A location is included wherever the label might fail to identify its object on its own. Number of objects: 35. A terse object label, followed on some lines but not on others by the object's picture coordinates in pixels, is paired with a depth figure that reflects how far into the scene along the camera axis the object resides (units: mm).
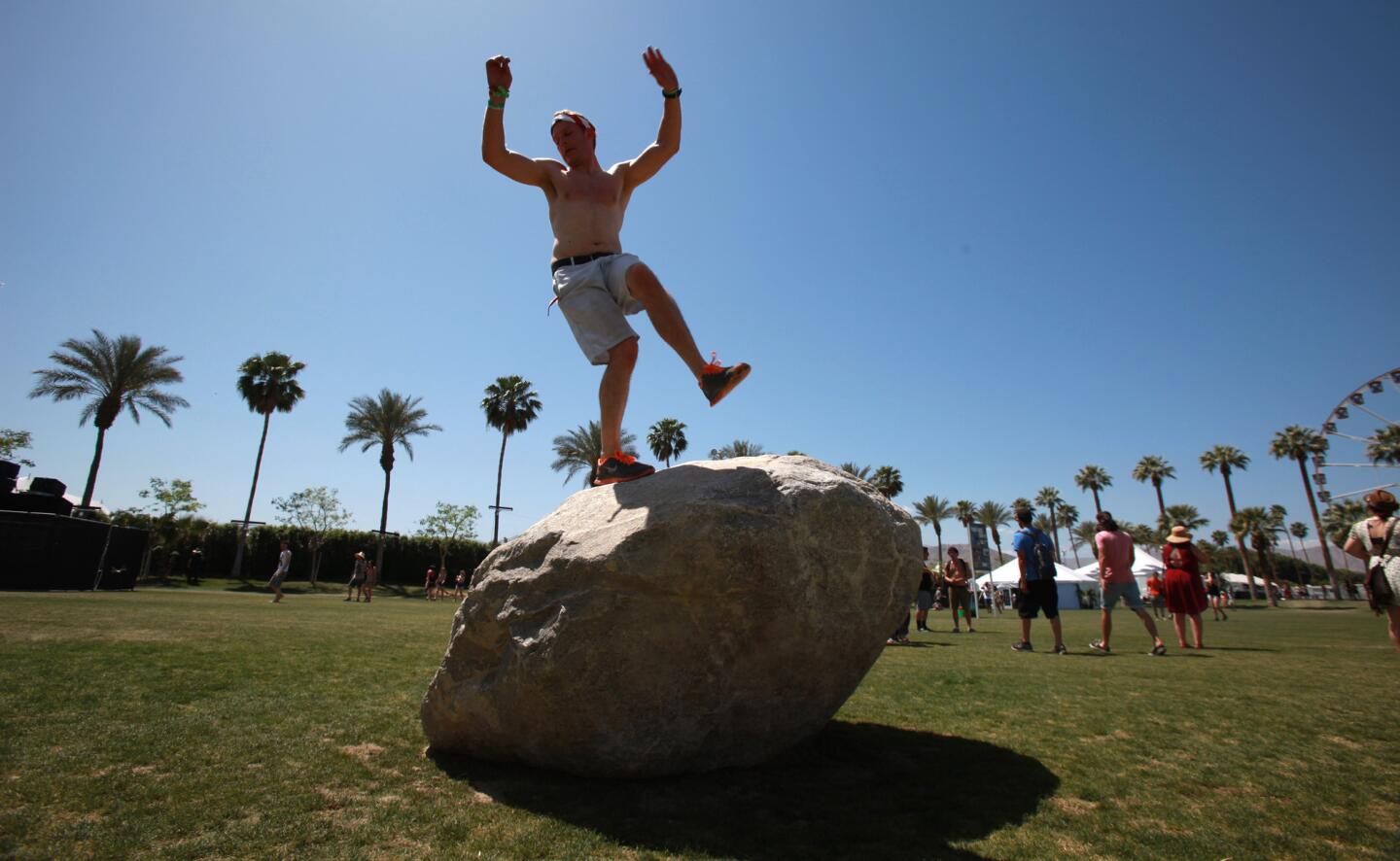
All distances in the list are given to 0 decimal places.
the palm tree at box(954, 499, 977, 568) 71625
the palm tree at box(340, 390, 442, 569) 40688
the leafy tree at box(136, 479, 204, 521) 37125
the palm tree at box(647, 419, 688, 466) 46531
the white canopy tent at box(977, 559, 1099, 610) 34216
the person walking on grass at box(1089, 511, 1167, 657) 7863
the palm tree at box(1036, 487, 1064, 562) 74875
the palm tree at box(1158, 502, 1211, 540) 60778
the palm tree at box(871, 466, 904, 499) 51572
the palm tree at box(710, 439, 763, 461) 34506
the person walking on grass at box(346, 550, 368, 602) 23344
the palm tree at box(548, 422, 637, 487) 40219
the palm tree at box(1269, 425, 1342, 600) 55000
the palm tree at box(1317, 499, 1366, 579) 49875
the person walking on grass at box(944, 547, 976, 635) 13630
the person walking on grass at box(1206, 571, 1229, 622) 19920
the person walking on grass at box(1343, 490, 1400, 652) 5117
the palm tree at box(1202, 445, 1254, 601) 60062
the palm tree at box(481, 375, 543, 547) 44000
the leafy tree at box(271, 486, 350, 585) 40594
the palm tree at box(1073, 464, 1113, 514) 68312
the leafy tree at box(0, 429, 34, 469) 33656
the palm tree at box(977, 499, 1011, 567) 67188
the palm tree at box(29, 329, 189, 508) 31156
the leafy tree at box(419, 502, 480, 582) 44406
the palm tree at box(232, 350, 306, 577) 39438
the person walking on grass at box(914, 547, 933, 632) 13352
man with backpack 7953
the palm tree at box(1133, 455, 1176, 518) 63250
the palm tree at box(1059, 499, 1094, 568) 75625
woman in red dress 8367
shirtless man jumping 3783
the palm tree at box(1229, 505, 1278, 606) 53594
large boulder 2963
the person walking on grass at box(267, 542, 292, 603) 17812
